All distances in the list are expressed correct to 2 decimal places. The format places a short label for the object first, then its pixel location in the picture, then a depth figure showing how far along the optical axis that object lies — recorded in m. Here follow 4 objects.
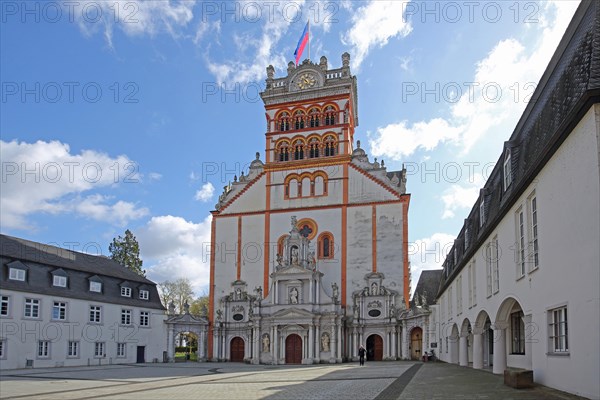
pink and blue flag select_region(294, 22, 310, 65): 57.47
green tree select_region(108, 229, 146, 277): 70.56
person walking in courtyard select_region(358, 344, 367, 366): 39.09
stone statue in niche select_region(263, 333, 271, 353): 48.12
